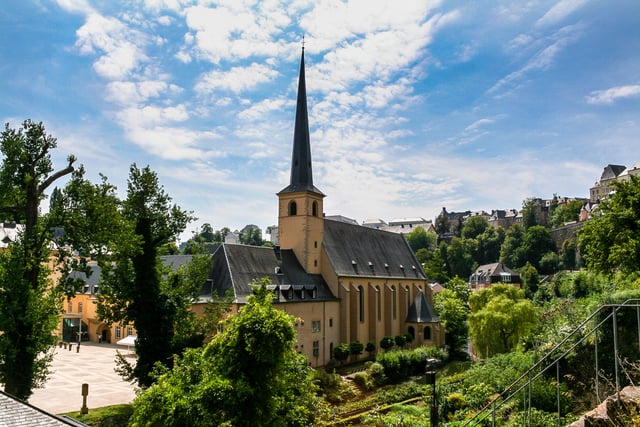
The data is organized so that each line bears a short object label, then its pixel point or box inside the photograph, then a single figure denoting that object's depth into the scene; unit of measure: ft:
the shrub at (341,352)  140.87
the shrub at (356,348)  144.87
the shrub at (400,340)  163.41
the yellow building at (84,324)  182.29
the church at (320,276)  131.23
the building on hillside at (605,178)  425.28
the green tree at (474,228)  436.35
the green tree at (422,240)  459.32
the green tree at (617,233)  76.54
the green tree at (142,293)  79.10
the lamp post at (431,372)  47.57
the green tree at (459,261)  381.81
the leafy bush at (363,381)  115.17
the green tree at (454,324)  181.46
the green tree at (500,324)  124.47
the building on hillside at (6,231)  200.10
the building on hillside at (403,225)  575.38
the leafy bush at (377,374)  120.88
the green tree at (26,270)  66.18
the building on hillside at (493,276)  292.20
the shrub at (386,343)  157.58
